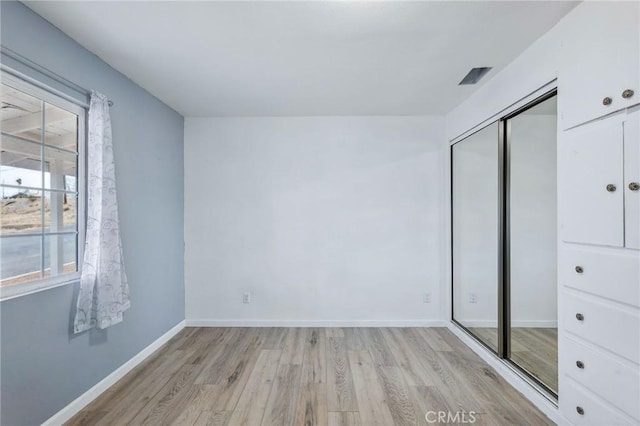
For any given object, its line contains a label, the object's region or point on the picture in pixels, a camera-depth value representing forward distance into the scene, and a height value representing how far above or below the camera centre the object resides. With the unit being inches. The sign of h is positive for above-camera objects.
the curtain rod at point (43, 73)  62.7 +35.0
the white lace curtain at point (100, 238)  80.0 -6.6
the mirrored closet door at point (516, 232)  118.6 -7.8
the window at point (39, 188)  64.7 +6.9
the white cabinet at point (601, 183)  55.4 +6.6
